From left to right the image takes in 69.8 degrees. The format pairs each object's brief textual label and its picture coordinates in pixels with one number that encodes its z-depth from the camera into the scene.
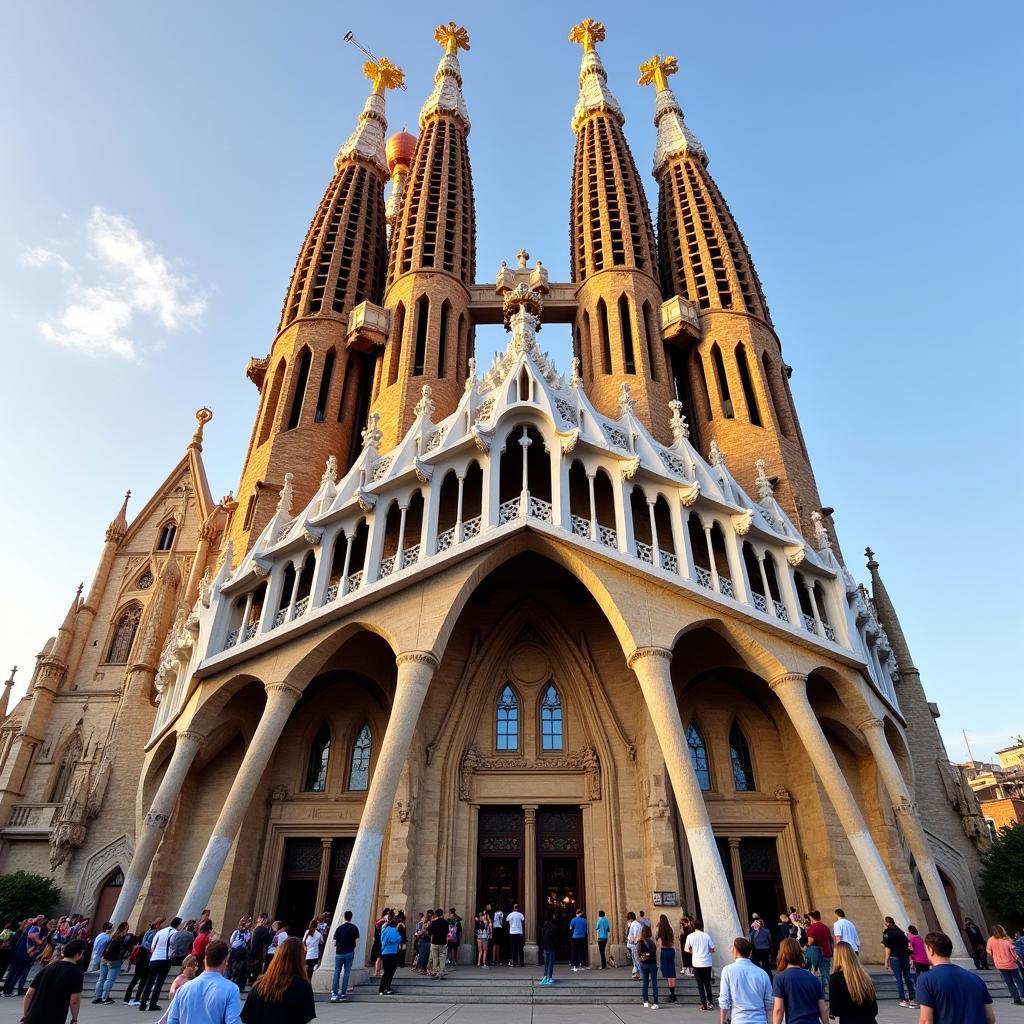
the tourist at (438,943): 13.24
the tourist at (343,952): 11.08
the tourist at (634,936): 11.97
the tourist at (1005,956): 10.48
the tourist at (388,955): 11.52
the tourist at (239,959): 11.53
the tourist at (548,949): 12.09
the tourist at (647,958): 10.51
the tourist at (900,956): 11.12
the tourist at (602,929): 14.05
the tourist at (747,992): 4.73
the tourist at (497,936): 15.68
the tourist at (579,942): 13.56
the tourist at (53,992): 4.95
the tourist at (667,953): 11.24
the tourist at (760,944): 11.02
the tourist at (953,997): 4.01
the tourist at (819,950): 11.08
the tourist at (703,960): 10.54
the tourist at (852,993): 4.60
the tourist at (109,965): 11.73
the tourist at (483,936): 15.17
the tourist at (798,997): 4.63
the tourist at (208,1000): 3.93
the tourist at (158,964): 10.62
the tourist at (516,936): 14.46
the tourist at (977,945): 15.65
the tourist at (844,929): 11.14
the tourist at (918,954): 11.11
